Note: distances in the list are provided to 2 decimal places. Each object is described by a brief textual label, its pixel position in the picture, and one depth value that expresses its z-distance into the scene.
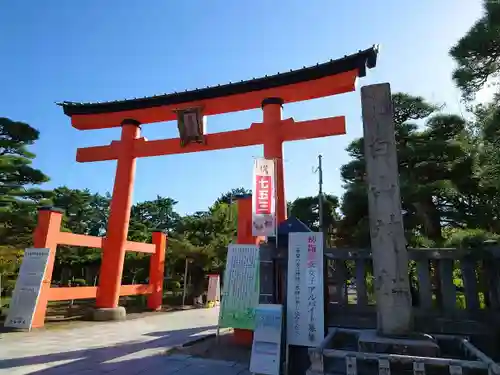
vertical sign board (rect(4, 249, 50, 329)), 7.59
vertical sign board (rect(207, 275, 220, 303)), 14.85
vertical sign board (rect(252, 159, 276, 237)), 6.04
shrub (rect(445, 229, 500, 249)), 4.12
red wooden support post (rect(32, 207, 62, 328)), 7.95
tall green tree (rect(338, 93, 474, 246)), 7.31
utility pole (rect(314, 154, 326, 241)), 11.19
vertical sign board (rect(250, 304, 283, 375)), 3.89
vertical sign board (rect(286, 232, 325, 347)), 4.04
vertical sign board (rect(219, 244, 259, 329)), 6.03
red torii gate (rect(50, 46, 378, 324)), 7.81
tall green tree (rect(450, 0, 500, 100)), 4.26
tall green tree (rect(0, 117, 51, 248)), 11.01
